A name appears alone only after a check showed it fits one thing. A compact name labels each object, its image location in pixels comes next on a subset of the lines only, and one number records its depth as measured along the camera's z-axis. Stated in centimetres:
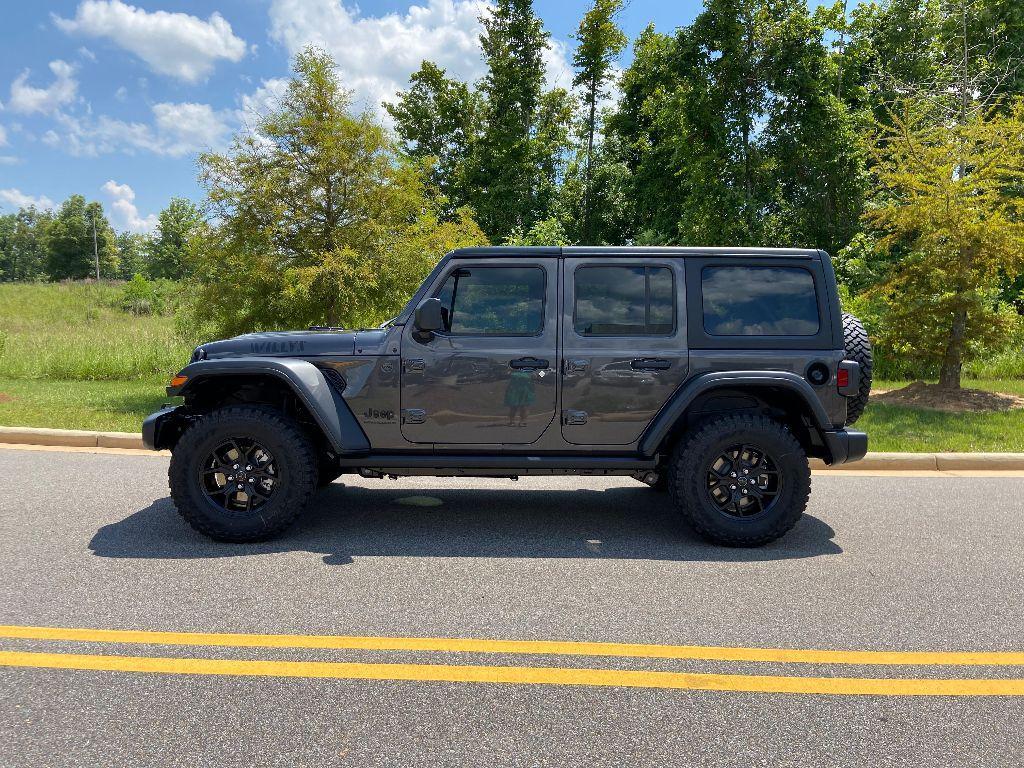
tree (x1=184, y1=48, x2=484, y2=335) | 1045
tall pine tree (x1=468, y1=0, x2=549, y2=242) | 3006
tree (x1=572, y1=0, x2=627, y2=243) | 2841
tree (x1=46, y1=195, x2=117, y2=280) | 7381
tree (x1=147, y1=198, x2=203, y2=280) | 5661
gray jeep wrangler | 459
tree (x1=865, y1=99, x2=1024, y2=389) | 1079
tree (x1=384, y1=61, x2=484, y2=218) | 3444
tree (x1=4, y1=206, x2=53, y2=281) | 10106
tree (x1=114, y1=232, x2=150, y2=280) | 6694
